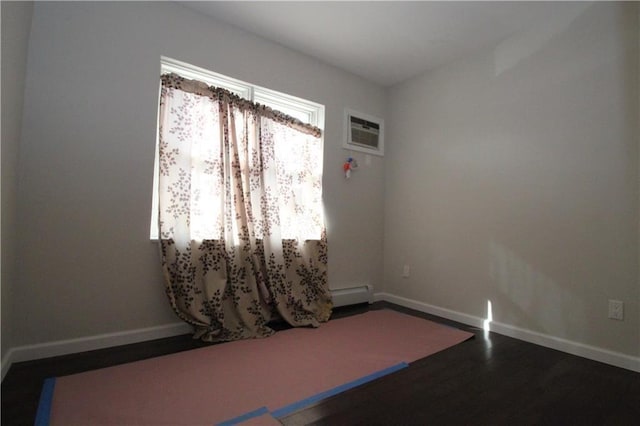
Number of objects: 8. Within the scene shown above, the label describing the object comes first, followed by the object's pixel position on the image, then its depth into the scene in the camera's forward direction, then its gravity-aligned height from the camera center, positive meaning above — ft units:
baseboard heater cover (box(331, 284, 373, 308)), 10.09 -2.42
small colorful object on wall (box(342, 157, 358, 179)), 10.58 +2.04
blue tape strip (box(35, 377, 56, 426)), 4.06 -2.71
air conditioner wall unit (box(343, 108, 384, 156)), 10.79 +3.40
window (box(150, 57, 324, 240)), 7.30 +3.80
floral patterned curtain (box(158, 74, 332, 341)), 7.16 +0.14
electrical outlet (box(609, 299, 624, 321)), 6.50 -1.68
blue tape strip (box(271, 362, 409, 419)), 4.53 -2.80
